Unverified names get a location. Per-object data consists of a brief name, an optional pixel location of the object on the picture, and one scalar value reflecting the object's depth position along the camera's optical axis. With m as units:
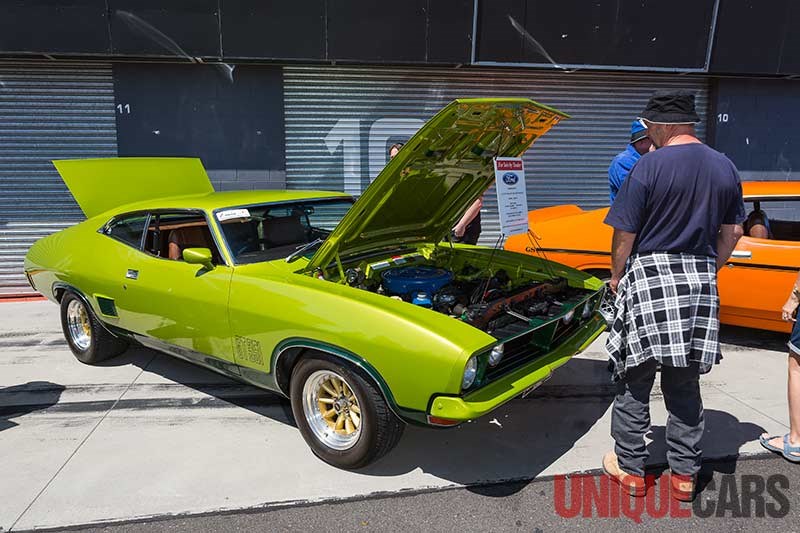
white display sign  3.45
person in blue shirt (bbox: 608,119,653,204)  4.17
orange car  4.59
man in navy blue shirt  2.59
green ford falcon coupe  2.80
